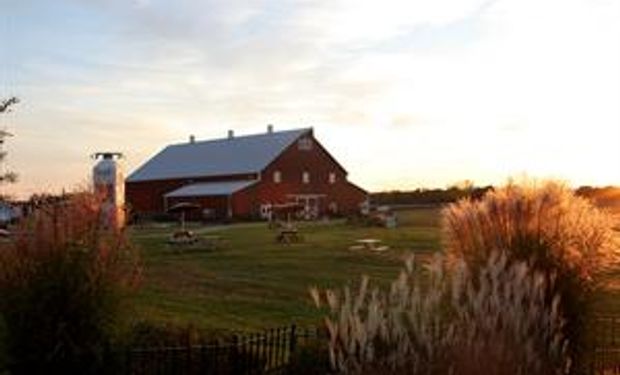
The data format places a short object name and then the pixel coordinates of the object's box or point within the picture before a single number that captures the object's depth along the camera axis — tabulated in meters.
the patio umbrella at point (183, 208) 48.62
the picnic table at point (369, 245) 38.22
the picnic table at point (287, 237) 43.16
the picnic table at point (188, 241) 40.03
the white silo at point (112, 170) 36.81
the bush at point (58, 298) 10.70
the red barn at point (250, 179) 74.50
